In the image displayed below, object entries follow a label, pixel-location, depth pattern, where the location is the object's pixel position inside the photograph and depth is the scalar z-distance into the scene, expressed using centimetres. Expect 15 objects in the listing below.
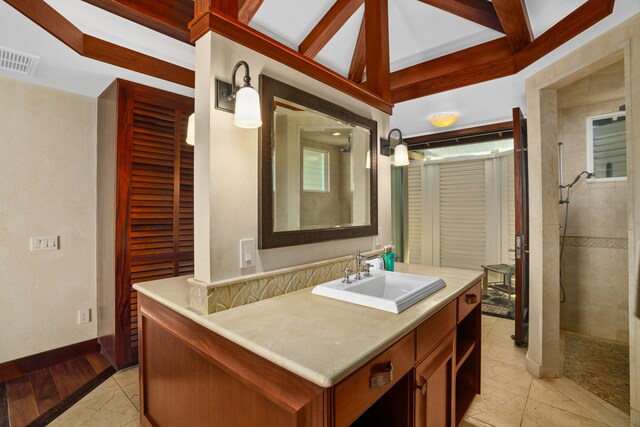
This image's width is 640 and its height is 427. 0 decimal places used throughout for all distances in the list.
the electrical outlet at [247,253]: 133
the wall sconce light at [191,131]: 151
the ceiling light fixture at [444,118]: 301
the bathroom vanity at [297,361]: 85
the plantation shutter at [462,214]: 449
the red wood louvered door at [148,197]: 231
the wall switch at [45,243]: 236
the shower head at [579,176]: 291
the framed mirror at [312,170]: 144
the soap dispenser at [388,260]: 201
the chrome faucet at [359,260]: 179
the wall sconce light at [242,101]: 118
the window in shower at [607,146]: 280
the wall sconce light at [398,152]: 225
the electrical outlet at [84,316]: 257
